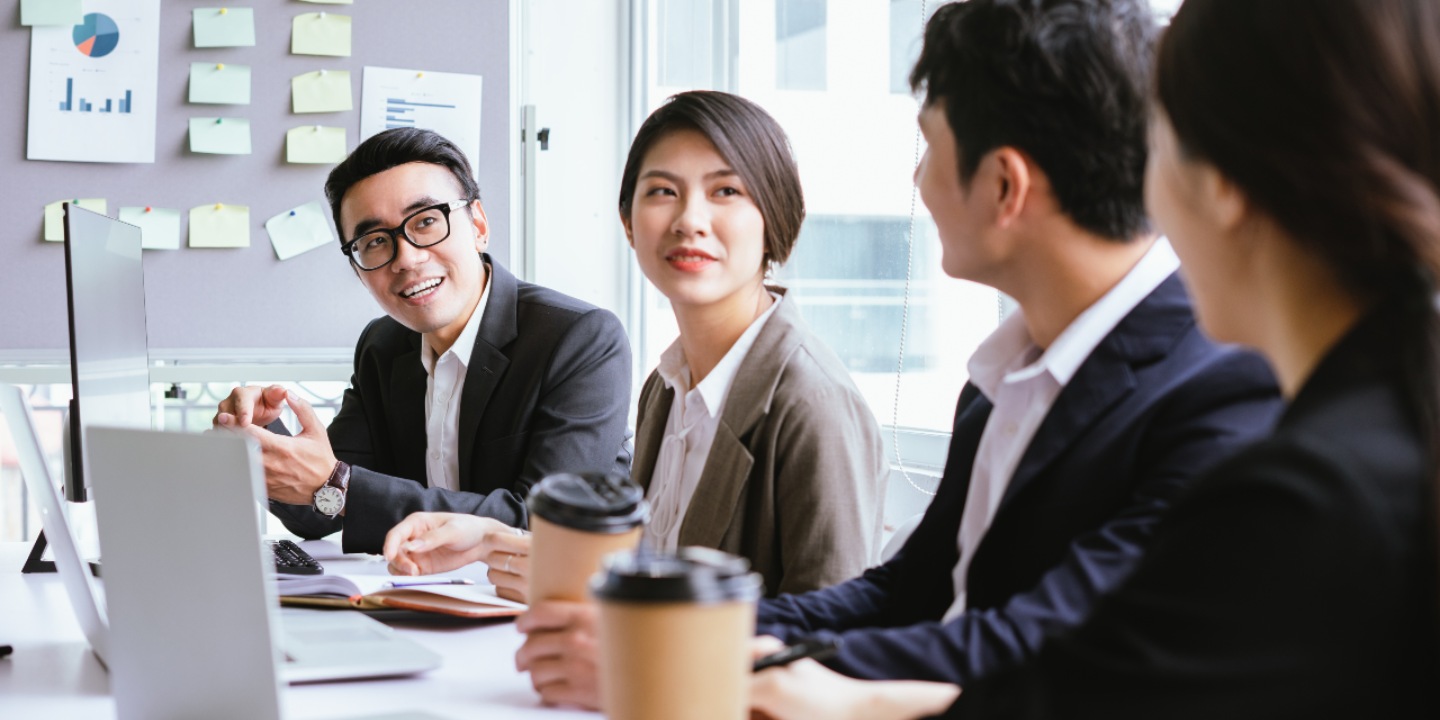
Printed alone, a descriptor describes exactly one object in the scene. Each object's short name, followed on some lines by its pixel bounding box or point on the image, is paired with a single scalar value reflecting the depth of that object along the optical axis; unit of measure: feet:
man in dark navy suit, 3.10
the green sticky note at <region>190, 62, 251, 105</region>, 9.53
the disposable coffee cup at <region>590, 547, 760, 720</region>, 2.03
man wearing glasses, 7.03
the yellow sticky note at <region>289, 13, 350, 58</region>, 9.68
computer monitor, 4.36
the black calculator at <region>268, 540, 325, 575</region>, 5.41
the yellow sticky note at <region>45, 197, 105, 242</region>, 9.25
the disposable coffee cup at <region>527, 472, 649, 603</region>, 2.77
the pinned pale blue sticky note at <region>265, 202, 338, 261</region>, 9.68
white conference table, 3.37
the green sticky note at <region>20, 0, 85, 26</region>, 9.21
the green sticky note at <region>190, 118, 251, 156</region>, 9.53
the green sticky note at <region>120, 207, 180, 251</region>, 9.40
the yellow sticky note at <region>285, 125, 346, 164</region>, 9.66
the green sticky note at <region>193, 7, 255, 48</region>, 9.51
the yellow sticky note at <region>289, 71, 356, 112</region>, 9.68
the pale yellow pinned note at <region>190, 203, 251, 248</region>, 9.51
